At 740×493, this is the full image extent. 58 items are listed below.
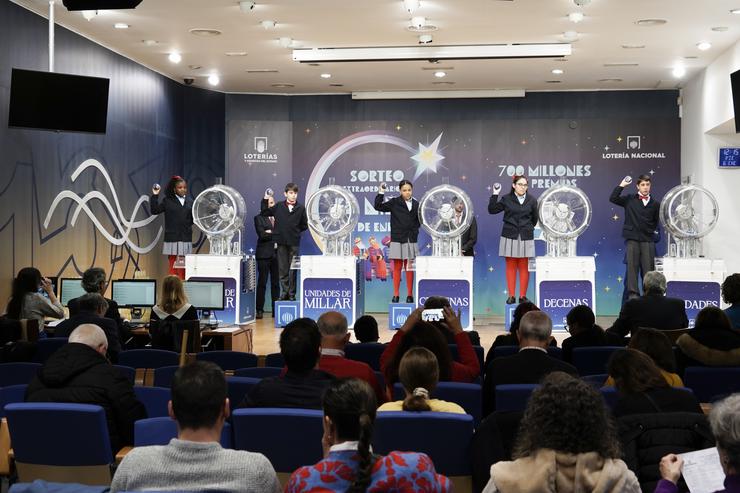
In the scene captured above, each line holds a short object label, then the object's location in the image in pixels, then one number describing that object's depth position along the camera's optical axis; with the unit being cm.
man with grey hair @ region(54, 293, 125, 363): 638
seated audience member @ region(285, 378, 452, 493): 249
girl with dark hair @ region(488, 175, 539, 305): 1188
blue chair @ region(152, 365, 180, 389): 522
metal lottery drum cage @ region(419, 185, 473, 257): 1132
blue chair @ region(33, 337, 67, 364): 632
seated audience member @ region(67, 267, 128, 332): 762
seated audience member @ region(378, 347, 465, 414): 370
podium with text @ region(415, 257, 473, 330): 1109
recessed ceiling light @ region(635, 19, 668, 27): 1021
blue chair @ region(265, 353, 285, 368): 588
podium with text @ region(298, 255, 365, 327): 1113
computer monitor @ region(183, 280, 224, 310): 961
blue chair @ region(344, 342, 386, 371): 635
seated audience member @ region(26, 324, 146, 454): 397
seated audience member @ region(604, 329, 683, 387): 432
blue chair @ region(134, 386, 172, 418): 441
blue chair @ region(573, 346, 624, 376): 585
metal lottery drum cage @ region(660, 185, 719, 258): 1137
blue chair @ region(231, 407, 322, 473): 361
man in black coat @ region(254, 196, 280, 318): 1376
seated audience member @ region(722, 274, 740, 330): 691
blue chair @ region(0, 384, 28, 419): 443
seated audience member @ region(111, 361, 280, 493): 256
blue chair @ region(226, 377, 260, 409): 452
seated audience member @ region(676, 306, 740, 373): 556
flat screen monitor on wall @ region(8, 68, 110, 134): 905
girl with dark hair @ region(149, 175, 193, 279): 1253
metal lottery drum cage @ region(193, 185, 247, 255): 1163
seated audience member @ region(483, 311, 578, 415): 467
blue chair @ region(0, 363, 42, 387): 524
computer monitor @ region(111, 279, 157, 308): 909
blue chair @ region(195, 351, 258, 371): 593
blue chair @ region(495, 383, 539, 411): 427
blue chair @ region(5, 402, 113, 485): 367
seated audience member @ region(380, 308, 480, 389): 475
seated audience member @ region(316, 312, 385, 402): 442
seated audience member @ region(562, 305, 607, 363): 625
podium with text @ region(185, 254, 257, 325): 1139
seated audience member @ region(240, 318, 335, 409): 394
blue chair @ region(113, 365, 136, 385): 496
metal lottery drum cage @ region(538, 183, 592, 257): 1132
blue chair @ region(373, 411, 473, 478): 355
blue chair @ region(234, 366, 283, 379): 511
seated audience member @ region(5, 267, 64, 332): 767
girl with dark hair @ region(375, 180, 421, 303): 1194
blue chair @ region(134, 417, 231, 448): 358
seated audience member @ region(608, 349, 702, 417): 358
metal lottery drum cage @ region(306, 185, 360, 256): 1140
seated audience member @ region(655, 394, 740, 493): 234
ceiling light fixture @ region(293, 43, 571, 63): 1106
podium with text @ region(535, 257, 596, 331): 1114
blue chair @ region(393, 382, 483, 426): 439
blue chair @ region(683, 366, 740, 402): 509
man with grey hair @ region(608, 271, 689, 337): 730
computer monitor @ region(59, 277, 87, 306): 897
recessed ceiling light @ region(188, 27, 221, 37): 1080
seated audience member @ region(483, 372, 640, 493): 247
